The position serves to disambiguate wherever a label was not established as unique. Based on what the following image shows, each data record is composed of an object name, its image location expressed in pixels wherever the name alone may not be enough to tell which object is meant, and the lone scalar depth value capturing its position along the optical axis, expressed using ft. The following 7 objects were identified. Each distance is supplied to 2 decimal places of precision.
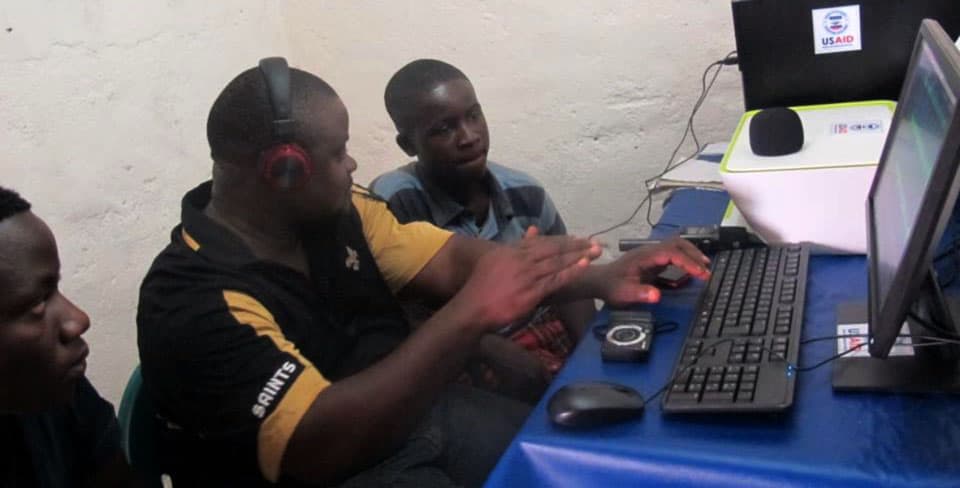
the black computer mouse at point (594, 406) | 3.08
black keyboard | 3.02
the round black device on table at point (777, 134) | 4.47
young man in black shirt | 3.09
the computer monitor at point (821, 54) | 5.32
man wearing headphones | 3.74
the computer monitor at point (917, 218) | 2.48
